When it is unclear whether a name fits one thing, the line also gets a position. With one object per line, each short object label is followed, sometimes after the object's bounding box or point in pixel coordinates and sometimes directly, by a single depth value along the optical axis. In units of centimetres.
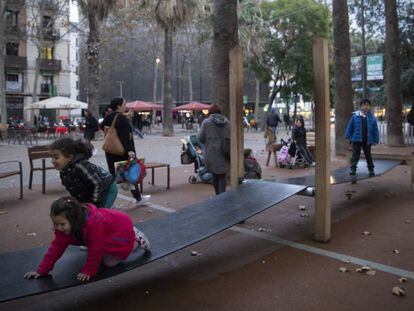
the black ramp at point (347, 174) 671
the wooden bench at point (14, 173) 771
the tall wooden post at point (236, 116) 613
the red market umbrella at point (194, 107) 3966
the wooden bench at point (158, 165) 917
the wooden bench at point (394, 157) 904
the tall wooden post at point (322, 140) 520
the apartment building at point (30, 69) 4644
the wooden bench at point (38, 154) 891
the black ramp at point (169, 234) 329
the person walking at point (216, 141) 697
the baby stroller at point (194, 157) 1007
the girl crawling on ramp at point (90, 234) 333
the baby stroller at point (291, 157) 1262
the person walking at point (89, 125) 1923
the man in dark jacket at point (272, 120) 2352
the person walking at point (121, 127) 709
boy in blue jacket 857
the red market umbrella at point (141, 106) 3614
